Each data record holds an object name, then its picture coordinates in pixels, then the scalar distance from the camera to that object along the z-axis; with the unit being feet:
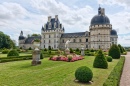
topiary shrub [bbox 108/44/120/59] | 51.66
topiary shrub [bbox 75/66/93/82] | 17.04
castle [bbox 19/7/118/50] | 125.26
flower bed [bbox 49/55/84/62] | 40.01
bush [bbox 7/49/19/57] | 50.79
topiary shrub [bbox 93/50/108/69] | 27.98
